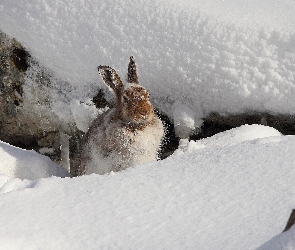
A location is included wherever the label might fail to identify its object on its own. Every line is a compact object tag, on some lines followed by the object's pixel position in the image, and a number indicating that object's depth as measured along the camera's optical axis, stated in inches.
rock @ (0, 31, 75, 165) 424.5
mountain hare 327.9
